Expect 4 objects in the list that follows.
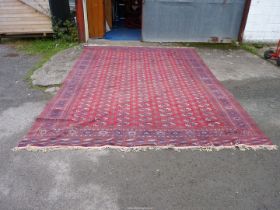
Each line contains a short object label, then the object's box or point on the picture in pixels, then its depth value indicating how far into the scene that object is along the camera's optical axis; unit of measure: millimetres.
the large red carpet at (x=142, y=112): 3434
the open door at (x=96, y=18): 7178
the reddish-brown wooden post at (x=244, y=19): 7020
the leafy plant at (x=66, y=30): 7195
